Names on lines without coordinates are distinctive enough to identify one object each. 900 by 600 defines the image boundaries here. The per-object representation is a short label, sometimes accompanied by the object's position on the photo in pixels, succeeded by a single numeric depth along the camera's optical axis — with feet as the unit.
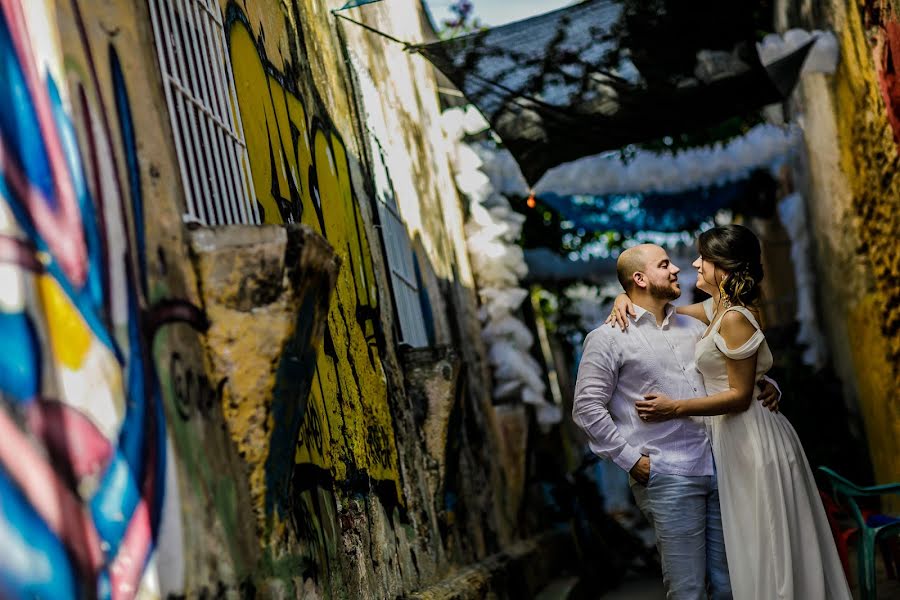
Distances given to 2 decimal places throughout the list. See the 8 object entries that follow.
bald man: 14.62
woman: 13.98
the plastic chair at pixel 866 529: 17.60
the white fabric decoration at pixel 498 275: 38.86
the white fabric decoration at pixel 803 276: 40.14
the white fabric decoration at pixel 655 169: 41.04
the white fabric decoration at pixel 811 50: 26.68
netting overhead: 25.62
